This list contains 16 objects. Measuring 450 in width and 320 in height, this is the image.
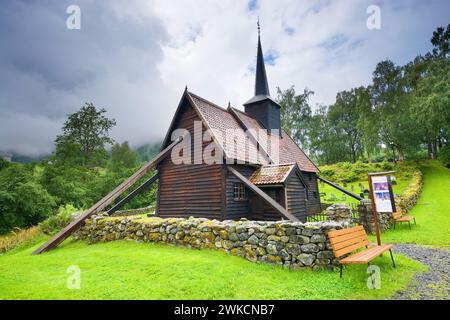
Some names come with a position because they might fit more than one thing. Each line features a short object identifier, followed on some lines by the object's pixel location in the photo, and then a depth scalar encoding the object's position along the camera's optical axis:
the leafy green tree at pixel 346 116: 48.88
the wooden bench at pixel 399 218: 12.54
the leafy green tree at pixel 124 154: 50.33
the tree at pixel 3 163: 32.28
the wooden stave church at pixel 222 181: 12.79
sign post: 7.27
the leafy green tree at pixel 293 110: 42.66
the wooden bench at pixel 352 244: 5.57
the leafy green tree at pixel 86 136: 34.12
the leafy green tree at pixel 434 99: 26.06
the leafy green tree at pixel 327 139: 49.97
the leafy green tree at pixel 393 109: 32.78
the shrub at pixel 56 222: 14.39
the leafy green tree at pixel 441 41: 28.88
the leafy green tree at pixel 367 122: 35.50
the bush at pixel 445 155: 30.77
